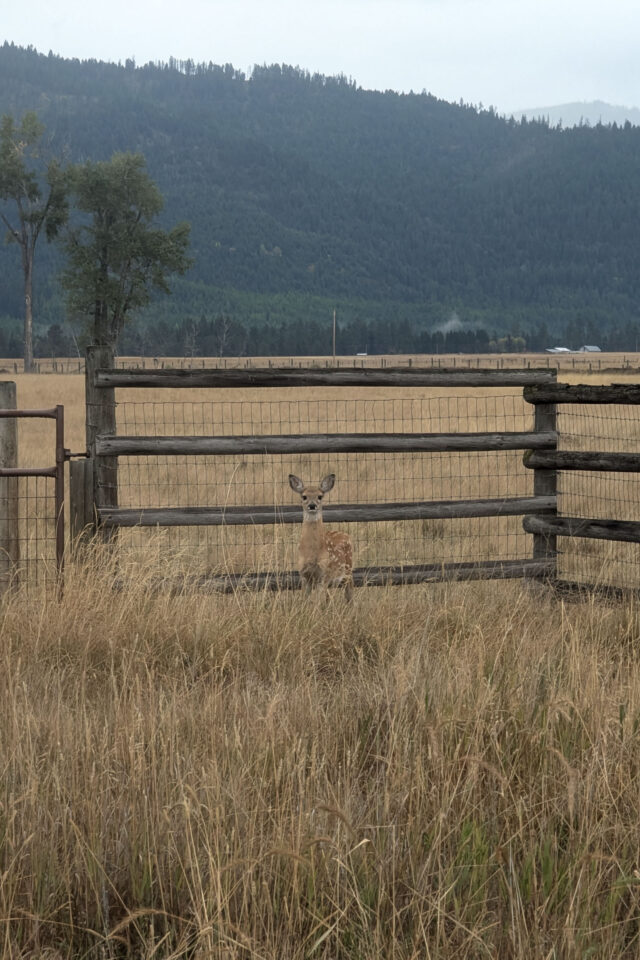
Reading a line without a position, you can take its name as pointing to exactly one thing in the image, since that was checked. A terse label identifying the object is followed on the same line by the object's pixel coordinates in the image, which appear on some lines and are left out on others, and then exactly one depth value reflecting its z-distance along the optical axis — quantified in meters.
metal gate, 13.85
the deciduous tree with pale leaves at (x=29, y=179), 117.62
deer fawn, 14.05
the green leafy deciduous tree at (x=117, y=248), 114.69
